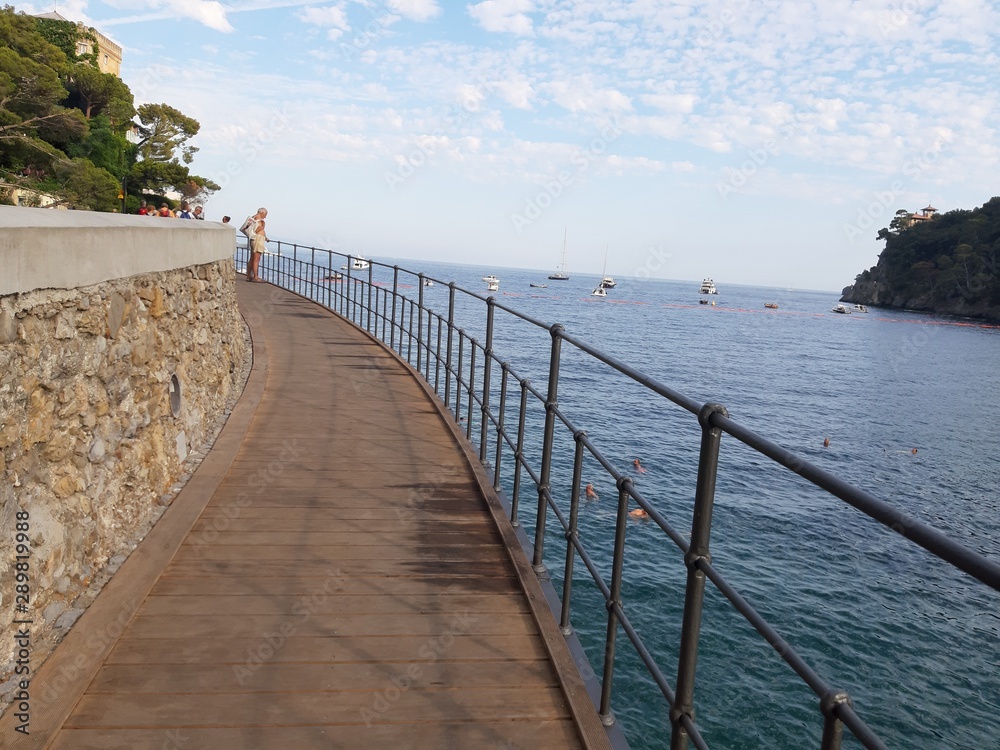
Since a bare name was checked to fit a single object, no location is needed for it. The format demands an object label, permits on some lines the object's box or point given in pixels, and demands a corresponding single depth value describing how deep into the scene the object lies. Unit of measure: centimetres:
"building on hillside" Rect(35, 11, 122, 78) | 6659
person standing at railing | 1748
